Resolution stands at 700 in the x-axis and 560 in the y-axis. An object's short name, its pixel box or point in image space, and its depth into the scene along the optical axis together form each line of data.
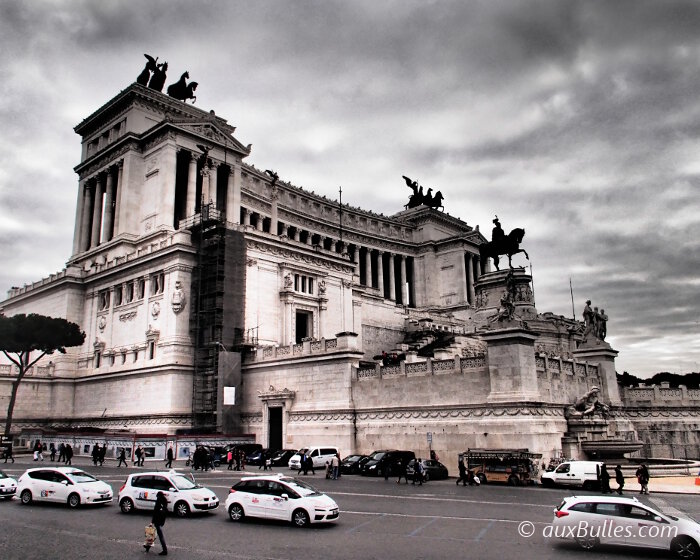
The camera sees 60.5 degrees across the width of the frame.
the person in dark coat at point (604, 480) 27.55
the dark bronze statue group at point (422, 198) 122.12
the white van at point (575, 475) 29.41
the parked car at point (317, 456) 38.28
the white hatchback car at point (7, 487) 24.88
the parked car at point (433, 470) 33.28
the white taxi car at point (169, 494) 20.76
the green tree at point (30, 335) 58.28
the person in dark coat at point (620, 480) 27.02
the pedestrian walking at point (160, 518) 14.99
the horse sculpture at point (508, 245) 79.25
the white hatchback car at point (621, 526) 14.80
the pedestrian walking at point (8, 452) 44.56
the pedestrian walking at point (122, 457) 39.82
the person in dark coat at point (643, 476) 27.25
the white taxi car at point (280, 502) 19.05
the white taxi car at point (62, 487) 22.56
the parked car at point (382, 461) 35.72
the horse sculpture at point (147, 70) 80.14
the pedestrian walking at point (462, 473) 31.34
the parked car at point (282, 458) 41.22
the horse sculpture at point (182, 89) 81.39
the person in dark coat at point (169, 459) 38.75
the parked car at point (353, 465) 36.78
